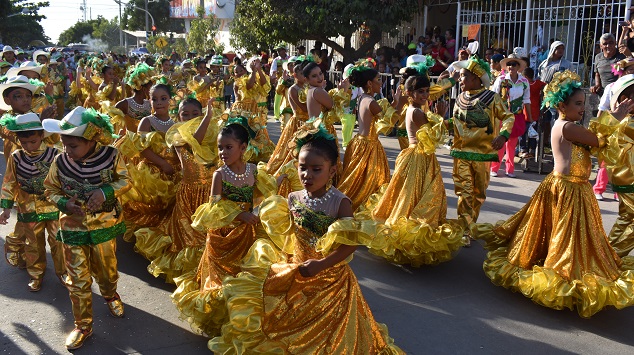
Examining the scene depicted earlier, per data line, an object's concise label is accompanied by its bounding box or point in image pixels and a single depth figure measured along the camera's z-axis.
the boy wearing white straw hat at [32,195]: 5.30
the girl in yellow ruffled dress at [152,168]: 6.14
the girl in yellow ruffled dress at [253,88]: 11.80
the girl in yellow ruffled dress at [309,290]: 3.66
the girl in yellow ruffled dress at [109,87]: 10.56
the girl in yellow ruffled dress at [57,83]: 14.70
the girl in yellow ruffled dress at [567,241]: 4.87
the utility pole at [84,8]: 124.61
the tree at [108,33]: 88.75
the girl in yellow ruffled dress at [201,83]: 12.21
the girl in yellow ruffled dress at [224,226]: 4.41
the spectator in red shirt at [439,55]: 14.88
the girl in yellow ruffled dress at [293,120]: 8.70
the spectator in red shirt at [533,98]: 11.11
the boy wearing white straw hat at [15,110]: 6.02
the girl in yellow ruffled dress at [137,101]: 7.39
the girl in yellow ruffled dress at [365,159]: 7.12
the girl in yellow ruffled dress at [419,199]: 5.79
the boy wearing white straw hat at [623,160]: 5.06
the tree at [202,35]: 33.09
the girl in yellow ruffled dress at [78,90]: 13.99
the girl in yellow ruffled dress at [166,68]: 11.49
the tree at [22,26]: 52.09
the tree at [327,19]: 16.08
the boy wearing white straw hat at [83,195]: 4.46
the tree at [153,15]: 74.44
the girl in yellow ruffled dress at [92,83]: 12.08
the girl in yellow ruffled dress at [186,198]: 5.47
